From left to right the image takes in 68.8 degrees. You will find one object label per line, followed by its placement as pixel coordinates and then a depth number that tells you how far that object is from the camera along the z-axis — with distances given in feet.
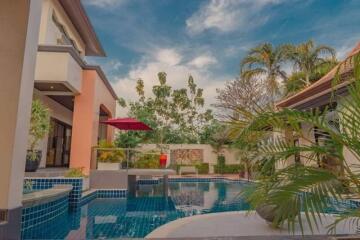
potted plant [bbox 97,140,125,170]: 35.88
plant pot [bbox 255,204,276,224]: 16.10
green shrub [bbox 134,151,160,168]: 40.57
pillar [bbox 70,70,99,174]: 34.35
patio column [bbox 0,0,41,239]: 10.96
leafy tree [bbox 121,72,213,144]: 86.28
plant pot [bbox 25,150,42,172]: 27.14
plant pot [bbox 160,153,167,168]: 41.50
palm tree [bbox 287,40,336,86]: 62.85
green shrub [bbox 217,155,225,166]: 74.79
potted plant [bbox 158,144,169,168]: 41.52
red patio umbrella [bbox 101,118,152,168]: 37.62
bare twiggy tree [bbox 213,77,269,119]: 73.36
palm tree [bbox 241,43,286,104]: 65.67
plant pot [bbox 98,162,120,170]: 35.76
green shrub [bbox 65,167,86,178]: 28.32
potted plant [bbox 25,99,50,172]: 26.02
